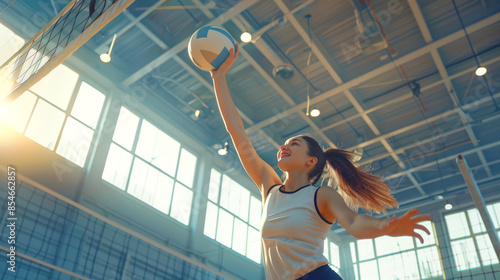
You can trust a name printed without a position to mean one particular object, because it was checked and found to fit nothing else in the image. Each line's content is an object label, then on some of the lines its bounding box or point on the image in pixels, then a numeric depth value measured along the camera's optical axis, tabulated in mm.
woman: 1871
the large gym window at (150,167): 10789
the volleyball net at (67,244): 7852
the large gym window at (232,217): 12883
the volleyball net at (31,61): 4961
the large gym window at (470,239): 14156
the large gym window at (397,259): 15227
